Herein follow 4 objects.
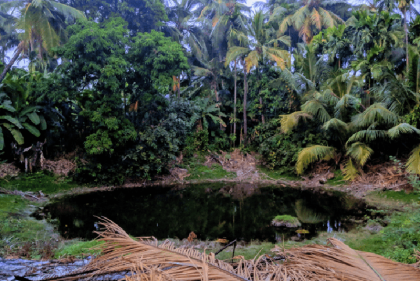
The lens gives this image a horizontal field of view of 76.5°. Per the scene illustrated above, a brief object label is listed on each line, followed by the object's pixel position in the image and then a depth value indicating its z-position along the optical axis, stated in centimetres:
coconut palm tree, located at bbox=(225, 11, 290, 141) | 1449
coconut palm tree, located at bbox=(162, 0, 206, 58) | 1820
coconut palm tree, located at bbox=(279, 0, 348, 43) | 1789
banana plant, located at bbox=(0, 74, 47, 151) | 949
